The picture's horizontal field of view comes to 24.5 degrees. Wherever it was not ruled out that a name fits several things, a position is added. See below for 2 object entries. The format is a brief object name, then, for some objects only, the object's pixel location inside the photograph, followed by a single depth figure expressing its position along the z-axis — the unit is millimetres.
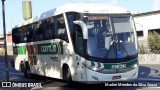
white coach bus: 13258
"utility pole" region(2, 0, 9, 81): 16773
